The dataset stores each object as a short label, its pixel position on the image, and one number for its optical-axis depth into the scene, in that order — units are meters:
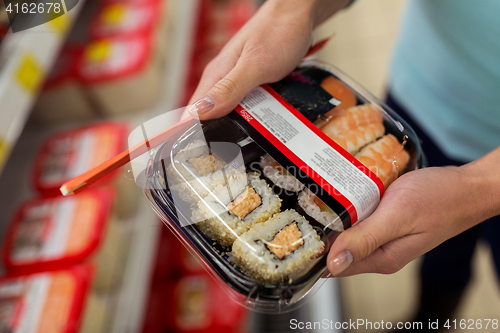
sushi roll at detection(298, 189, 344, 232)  0.25
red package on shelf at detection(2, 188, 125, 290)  0.38
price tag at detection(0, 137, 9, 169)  0.33
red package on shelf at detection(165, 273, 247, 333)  0.46
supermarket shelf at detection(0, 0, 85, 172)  0.33
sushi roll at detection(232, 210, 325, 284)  0.24
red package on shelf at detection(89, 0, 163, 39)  0.58
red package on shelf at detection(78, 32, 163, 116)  0.53
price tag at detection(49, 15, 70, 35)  0.40
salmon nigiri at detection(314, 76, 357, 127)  0.29
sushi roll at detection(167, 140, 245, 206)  0.25
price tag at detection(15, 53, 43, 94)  0.36
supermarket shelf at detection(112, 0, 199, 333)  0.42
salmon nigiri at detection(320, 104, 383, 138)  0.28
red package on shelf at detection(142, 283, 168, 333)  0.45
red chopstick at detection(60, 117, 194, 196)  0.23
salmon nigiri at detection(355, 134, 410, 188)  0.27
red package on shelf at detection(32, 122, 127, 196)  0.44
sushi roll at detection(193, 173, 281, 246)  0.24
